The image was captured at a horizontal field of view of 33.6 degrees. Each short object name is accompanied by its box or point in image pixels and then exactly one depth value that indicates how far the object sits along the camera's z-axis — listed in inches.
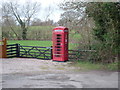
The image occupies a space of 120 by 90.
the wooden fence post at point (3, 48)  589.0
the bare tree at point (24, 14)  1299.7
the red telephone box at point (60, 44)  510.6
